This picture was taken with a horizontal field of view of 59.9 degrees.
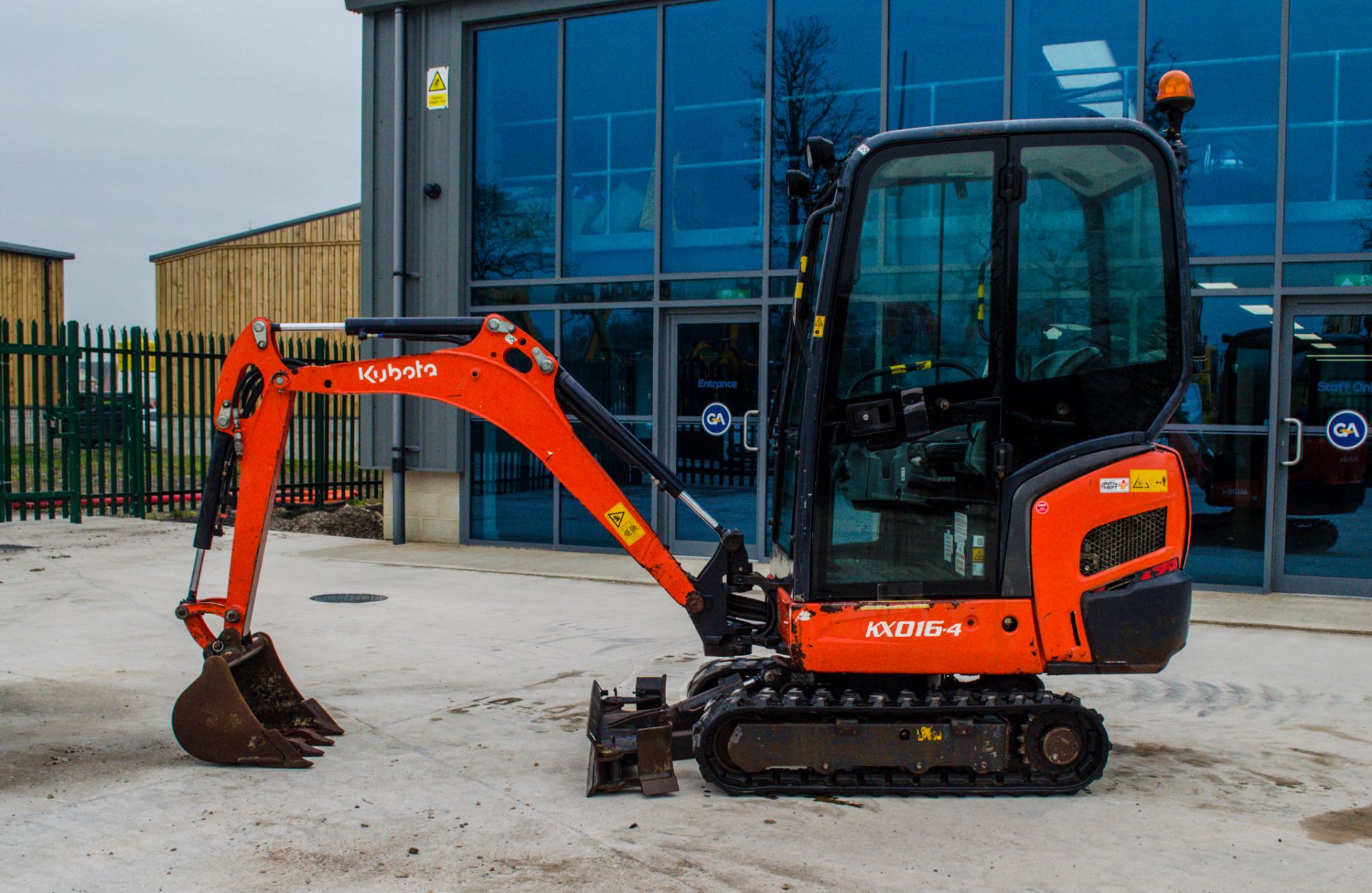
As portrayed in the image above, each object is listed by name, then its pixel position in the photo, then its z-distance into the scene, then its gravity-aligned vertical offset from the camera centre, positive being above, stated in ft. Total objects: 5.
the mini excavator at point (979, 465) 16.08 -1.09
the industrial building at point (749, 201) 32.94 +5.93
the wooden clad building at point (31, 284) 99.50 +7.52
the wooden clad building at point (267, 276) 103.30 +8.88
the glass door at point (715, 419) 39.37 -1.27
